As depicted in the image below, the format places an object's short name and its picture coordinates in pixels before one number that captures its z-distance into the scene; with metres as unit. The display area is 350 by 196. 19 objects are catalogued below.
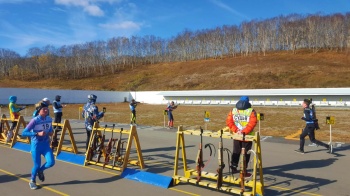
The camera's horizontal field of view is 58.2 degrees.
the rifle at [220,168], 6.40
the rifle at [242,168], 6.14
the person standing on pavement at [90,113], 10.15
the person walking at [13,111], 13.40
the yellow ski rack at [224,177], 6.09
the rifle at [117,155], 8.55
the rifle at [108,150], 8.77
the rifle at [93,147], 9.22
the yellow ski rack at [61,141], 10.57
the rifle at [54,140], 11.76
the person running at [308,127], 11.08
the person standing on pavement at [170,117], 19.48
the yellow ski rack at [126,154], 8.23
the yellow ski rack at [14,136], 12.51
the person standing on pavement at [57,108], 15.23
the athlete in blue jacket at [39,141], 6.96
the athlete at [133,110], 20.47
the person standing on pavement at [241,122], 7.54
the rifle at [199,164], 6.93
